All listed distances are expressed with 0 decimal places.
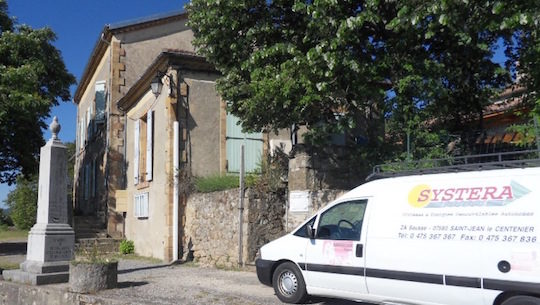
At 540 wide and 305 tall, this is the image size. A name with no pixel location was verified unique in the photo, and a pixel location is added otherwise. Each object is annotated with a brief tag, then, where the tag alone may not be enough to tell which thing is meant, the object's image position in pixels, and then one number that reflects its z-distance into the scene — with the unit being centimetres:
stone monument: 1016
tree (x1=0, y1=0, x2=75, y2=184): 1684
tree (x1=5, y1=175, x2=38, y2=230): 3306
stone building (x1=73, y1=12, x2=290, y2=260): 1384
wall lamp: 1410
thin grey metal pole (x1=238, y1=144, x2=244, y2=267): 1139
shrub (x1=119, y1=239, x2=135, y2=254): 1683
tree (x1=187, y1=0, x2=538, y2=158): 869
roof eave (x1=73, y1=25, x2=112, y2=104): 1986
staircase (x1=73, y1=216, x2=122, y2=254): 1684
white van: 532
